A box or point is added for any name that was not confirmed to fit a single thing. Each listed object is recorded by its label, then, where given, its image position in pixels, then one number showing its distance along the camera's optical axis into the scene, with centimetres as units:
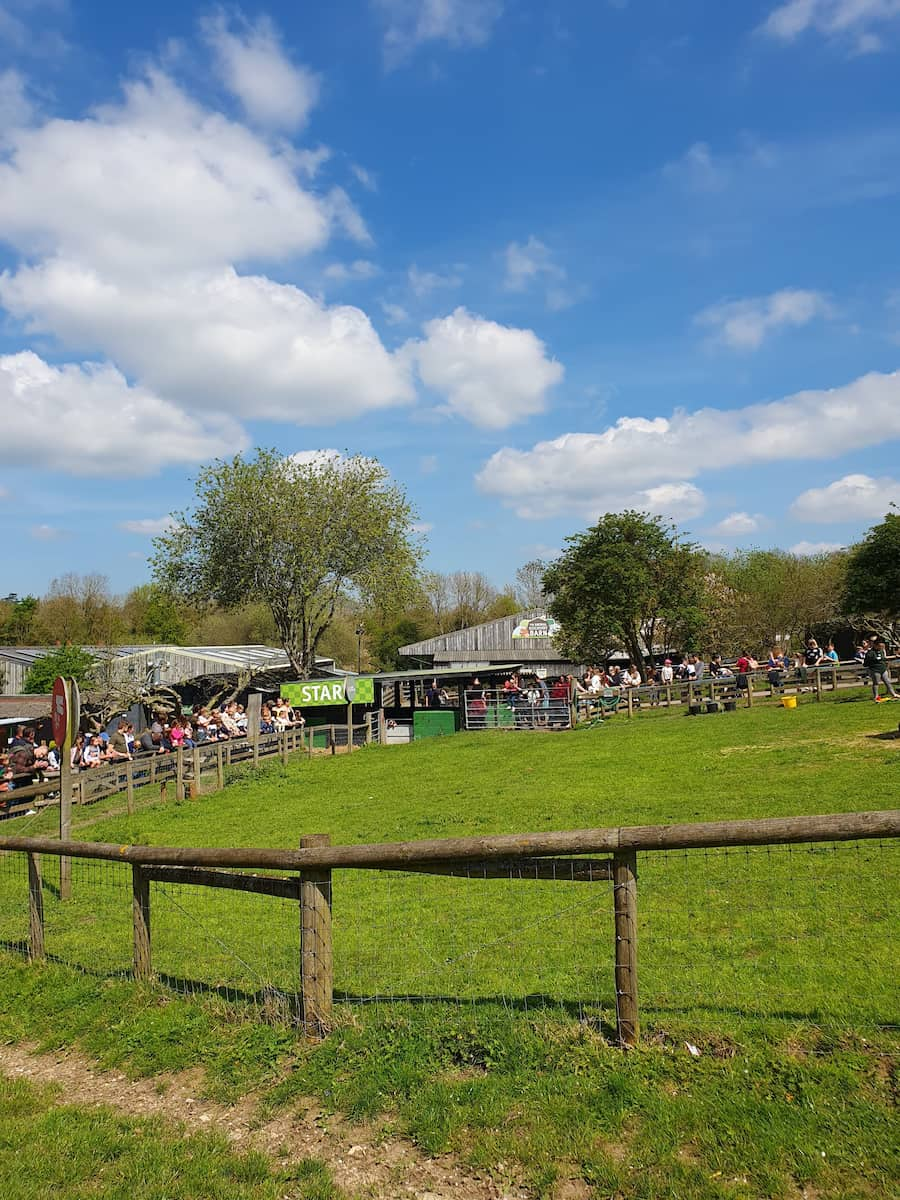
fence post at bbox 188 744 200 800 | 1955
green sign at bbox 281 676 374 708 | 2917
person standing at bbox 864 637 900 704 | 2180
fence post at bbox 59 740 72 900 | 1005
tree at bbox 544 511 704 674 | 3909
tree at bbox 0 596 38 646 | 6328
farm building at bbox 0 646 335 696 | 3556
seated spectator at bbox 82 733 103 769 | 2111
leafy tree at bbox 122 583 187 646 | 6973
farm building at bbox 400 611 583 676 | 5184
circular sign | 966
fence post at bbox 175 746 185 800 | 1912
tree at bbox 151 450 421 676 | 4416
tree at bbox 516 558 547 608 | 9456
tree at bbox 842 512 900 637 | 4106
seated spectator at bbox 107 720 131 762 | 2205
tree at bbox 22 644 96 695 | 3419
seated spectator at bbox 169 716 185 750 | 2235
